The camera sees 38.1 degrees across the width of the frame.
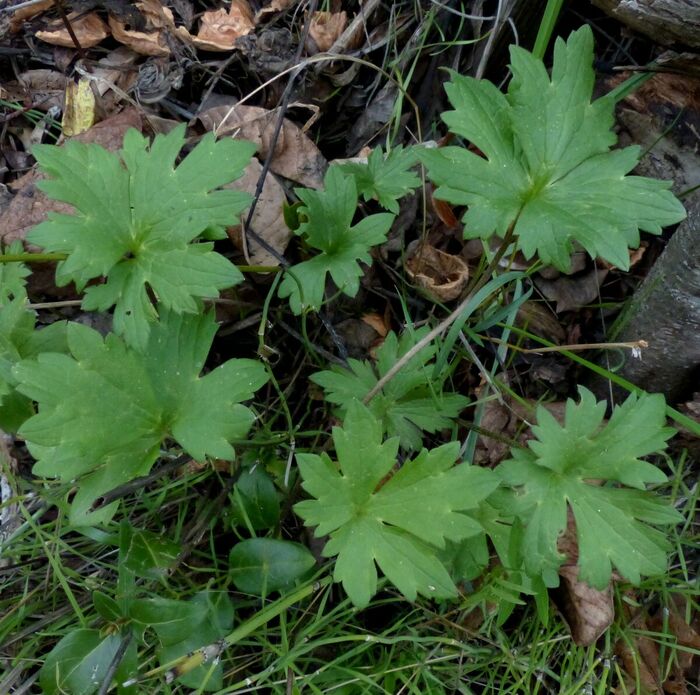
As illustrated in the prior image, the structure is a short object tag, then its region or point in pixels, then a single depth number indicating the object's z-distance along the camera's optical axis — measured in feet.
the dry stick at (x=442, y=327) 1.09
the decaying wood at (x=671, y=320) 1.11
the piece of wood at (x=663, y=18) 1.07
